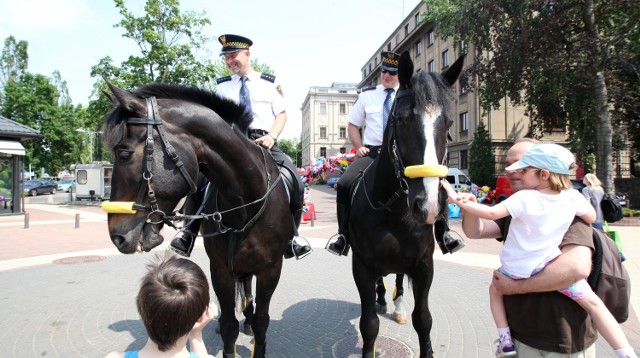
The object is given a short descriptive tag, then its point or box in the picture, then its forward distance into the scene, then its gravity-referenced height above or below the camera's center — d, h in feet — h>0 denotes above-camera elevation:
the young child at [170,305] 5.41 -1.91
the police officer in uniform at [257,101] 12.12 +2.77
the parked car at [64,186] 153.41 -2.38
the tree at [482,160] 91.30 +4.86
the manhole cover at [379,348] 12.40 -6.01
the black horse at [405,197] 7.47 -0.43
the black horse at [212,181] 7.14 -0.09
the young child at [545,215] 6.56 -0.68
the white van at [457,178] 77.71 +0.22
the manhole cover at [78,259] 27.17 -6.13
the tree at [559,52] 48.01 +17.92
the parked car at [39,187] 128.18 -2.44
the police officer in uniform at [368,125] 12.65 +2.01
